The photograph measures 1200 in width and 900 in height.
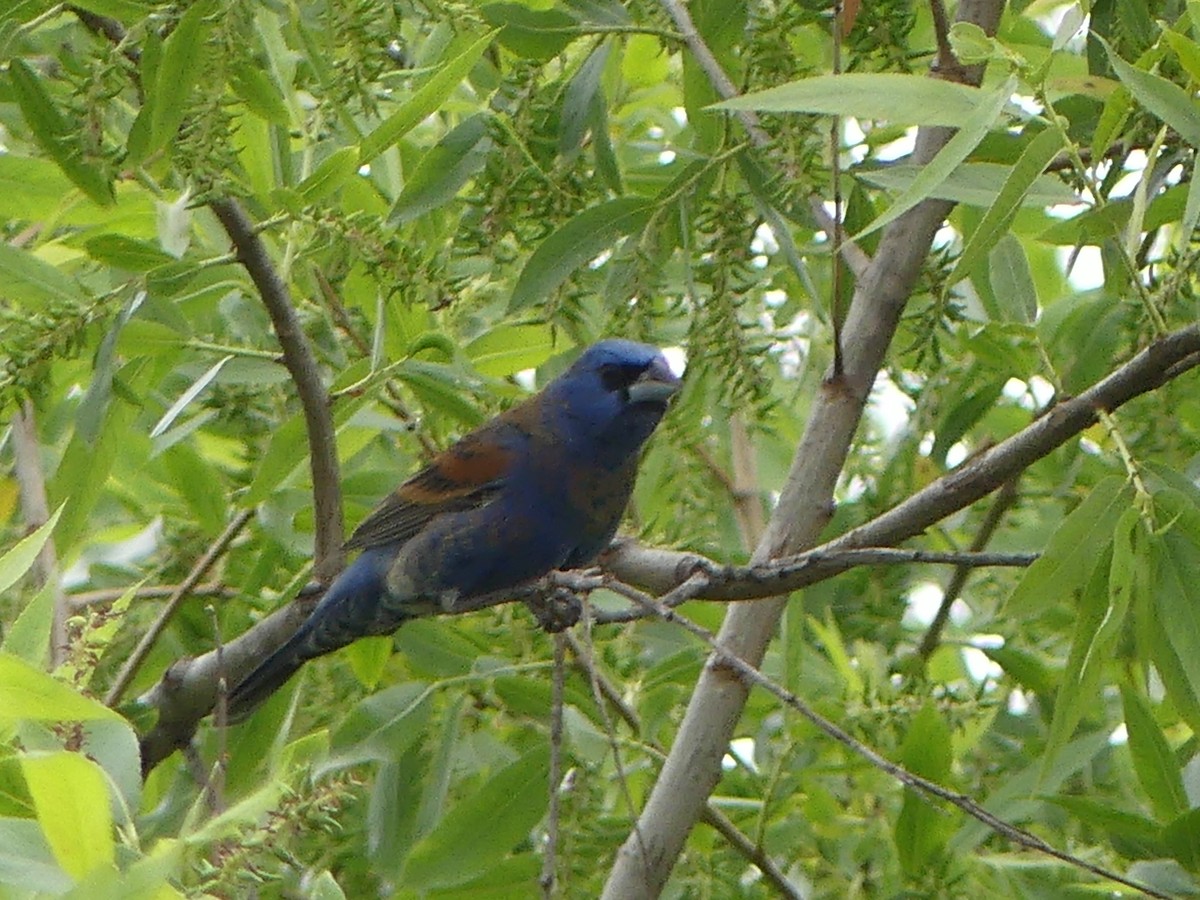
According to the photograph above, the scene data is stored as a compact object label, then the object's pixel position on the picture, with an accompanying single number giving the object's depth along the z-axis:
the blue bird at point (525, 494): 6.99
